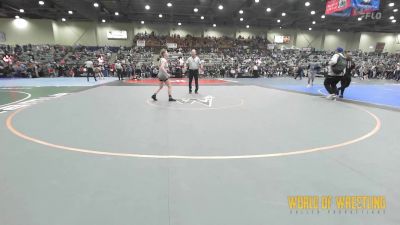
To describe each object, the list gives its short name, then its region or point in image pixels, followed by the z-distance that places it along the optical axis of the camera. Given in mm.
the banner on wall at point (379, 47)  40938
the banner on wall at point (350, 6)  11805
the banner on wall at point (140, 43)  30766
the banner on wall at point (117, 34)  33594
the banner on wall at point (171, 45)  31016
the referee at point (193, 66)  9641
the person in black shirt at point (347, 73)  8625
